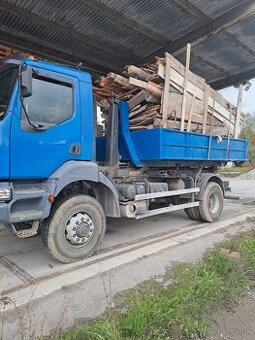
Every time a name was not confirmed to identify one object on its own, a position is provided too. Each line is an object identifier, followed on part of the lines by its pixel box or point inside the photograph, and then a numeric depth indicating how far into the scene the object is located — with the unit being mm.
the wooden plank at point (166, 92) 6199
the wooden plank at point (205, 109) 7230
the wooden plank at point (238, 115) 8289
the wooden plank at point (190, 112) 6805
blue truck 4320
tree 34281
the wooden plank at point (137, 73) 5949
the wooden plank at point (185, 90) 6613
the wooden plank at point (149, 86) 5922
